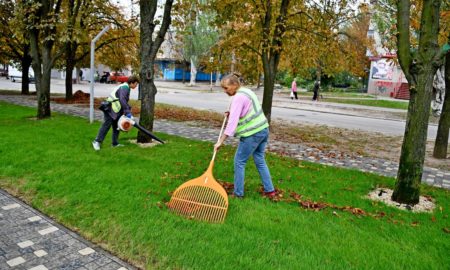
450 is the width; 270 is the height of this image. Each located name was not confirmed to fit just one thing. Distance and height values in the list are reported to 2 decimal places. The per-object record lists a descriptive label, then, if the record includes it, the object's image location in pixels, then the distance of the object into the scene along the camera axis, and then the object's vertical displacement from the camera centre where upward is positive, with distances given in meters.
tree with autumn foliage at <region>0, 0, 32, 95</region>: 20.11 +0.97
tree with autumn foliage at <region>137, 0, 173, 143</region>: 8.75 +0.47
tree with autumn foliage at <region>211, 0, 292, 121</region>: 11.27 +1.60
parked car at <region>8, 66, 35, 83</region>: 42.38 -1.19
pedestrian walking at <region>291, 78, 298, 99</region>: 30.82 -0.63
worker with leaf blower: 7.89 -0.71
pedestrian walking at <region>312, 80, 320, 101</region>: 30.34 -0.39
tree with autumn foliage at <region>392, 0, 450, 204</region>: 5.31 +0.13
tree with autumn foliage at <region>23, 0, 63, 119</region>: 11.45 +0.63
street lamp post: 11.66 -0.33
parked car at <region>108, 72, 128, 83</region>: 46.75 -0.94
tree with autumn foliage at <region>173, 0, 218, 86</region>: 43.50 +3.49
